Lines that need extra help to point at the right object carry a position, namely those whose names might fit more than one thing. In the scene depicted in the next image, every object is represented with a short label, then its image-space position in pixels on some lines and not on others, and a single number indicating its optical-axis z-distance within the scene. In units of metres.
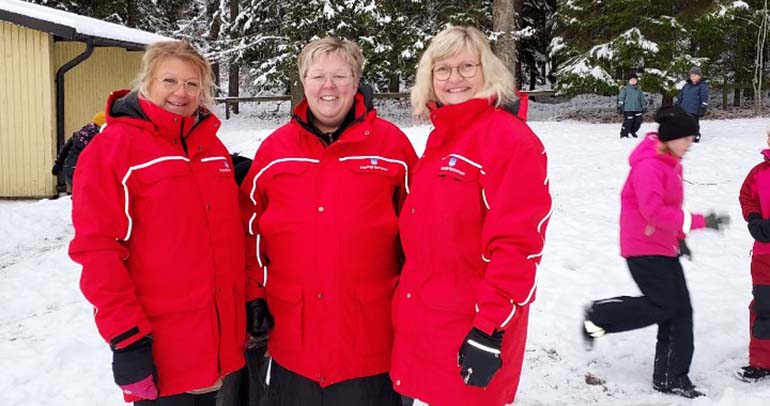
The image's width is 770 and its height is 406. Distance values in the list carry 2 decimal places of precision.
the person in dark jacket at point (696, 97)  15.06
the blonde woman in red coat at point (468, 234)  2.33
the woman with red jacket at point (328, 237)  2.77
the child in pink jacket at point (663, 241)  4.18
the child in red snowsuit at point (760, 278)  4.45
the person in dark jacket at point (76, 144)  8.62
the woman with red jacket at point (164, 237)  2.45
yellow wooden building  11.52
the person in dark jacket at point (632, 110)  15.62
